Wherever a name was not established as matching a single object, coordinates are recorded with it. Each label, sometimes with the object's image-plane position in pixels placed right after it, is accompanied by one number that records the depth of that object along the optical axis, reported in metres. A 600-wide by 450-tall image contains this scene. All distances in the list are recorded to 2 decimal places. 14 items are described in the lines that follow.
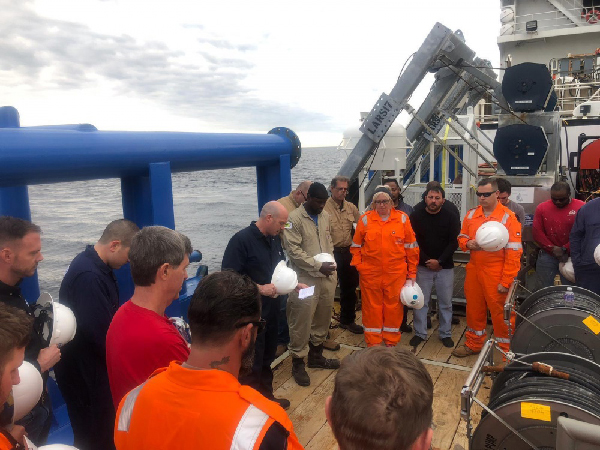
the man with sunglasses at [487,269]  4.42
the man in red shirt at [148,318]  1.87
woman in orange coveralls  4.59
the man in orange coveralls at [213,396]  1.23
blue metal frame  2.28
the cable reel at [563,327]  3.19
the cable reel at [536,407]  2.10
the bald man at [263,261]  3.59
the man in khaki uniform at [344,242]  5.42
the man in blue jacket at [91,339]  2.38
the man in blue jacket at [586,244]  4.32
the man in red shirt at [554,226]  5.11
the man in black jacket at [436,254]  4.93
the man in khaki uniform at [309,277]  4.30
